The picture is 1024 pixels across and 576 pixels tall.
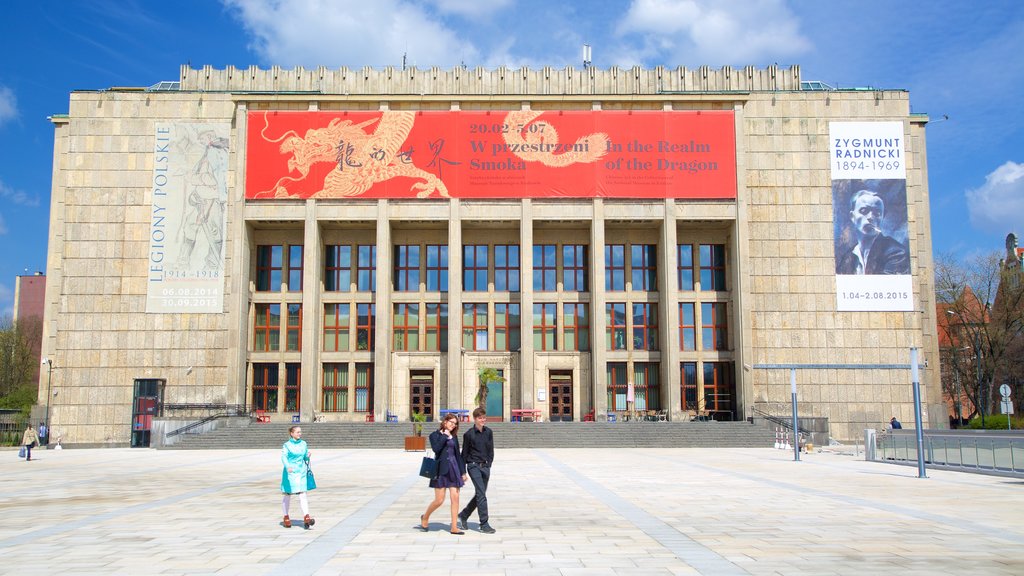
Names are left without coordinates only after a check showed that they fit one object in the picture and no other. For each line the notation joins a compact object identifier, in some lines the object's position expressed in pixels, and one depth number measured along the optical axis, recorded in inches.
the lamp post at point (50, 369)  1879.1
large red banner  1920.5
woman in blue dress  470.3
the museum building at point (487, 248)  1882.4
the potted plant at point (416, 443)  1390.3
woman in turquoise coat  489.4
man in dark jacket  471.2
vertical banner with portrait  1908.2
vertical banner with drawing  1886.1
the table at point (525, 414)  1851.6
